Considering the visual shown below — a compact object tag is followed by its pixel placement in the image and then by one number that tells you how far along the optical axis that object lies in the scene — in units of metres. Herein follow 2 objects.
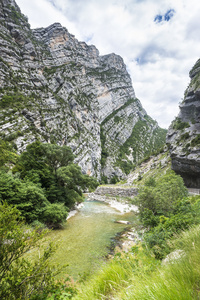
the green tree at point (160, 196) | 14.70
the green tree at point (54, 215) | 13.67
